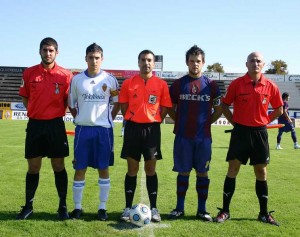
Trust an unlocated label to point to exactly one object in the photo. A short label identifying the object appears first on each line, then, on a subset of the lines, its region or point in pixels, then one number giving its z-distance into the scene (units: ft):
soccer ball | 14.08
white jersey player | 14.84
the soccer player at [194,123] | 15.28
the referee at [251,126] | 15.14
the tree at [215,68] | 224.53
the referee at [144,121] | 14.96
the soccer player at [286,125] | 42.93
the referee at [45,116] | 14.92
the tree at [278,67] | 215.31
